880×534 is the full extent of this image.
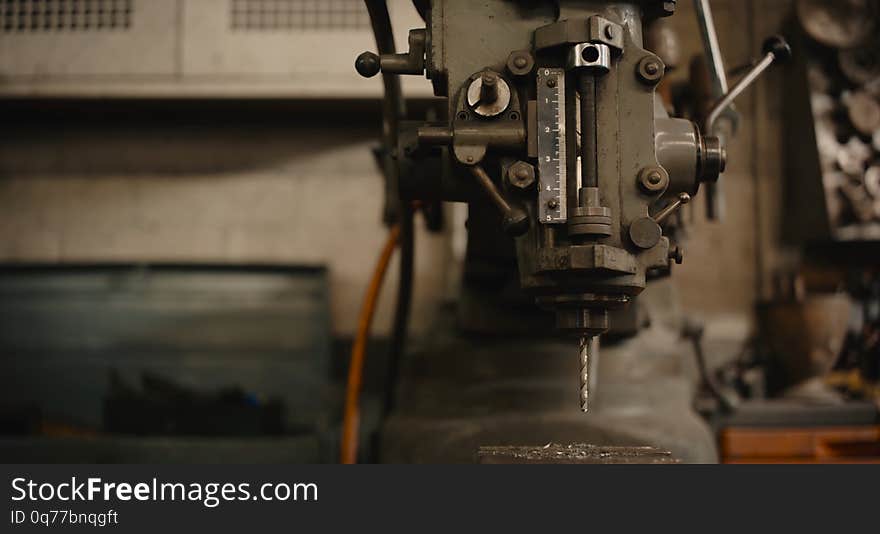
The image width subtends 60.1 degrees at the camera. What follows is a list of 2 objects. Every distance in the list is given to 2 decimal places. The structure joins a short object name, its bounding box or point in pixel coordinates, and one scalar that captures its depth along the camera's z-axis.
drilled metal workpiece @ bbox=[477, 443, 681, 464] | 0.69
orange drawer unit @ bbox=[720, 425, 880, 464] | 1.54
